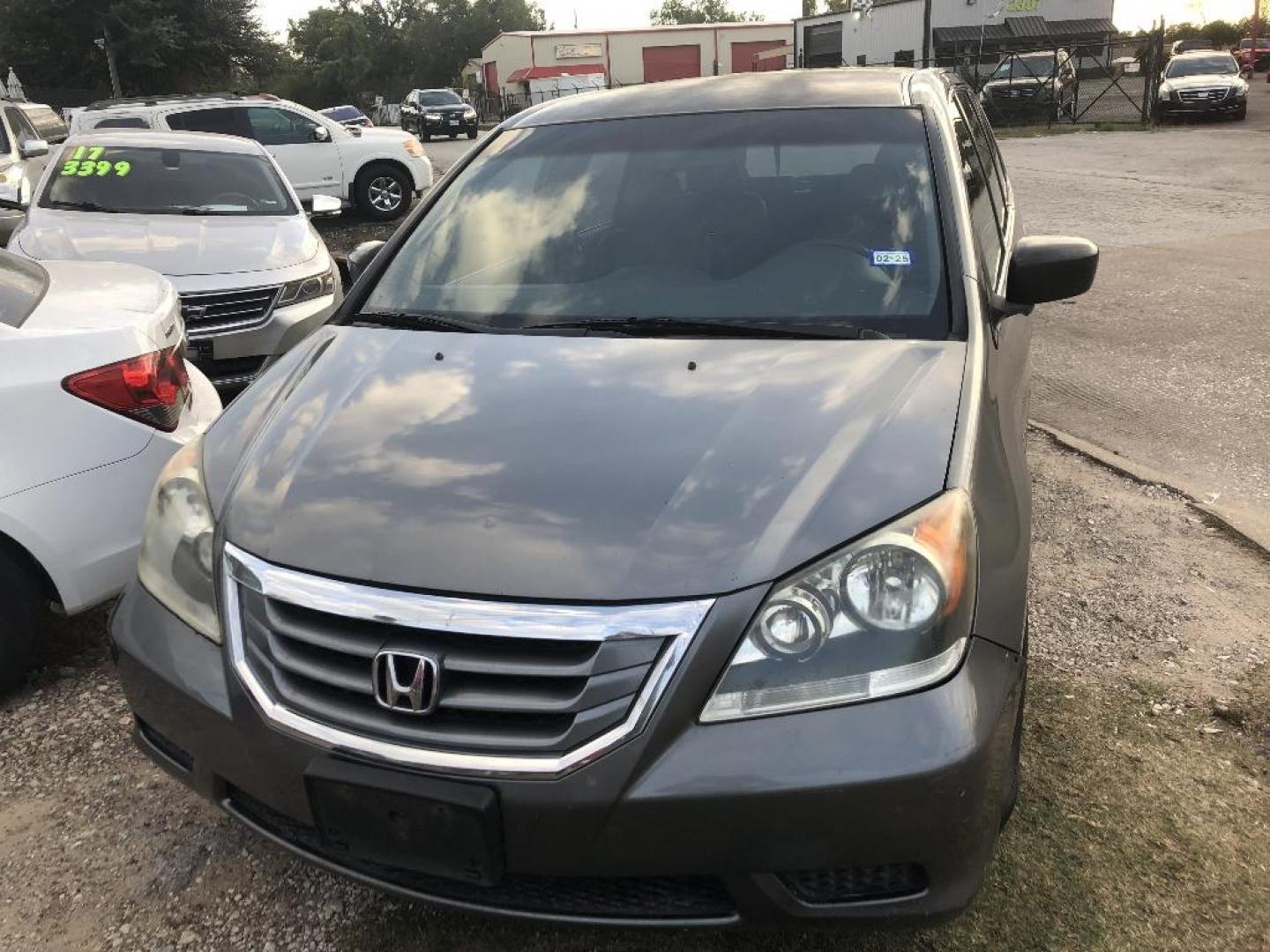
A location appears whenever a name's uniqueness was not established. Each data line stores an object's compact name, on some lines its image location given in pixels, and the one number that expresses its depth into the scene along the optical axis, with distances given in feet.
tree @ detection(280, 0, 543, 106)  251.39
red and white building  193.06
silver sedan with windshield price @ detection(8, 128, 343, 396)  18.74
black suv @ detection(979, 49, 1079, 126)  88.22
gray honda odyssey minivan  5.50
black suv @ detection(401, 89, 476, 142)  109.19
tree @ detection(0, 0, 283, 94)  135.03
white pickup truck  41.88
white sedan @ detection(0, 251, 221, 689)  9.41
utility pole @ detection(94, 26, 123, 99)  129.49
